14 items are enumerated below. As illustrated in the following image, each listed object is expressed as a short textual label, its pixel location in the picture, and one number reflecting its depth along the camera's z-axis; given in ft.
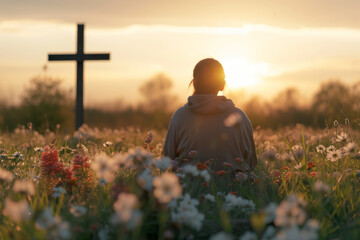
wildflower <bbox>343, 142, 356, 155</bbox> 12.70
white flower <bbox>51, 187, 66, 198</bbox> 10.11
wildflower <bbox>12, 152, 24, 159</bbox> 15.34
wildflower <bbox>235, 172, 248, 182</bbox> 12.42
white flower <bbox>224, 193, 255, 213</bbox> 9.39
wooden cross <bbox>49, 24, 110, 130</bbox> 37.35
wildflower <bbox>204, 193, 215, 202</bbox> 9.48
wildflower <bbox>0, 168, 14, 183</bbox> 9.71
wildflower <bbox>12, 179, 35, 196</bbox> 8.11
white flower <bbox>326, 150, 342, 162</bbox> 13.83
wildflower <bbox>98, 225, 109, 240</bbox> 8.42
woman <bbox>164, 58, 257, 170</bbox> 15.29
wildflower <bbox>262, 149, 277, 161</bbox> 10.92
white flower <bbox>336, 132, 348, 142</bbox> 14.98
